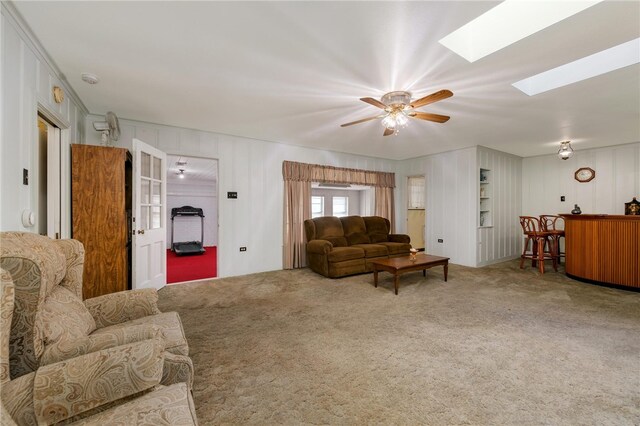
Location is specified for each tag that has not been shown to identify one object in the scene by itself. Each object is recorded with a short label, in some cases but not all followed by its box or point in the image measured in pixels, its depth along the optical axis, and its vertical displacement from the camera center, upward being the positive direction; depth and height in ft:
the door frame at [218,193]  14.93 +1.09
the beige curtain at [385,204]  21.91 +0.70
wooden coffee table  12.31 -2.49
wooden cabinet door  9.62 -0.04
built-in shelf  19.19 +0.89
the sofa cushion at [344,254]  15.14 -2.34
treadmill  24.45 -2.97
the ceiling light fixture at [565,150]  16.72 +3.88
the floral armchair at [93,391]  3.07 -2.16
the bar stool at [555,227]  17.51 -1.03
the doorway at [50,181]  8.84 +1.06
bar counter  12.75 -1.83
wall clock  18.95 +2.72
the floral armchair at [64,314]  3.57 -1.77
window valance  17.71 +2.74
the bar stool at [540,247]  16.69 -2.27
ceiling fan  9.07 +3.68
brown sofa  15.35 -2.03
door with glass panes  10.94 -0.18
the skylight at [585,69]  7.94 +4.64
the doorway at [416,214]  24.75 -0.13
